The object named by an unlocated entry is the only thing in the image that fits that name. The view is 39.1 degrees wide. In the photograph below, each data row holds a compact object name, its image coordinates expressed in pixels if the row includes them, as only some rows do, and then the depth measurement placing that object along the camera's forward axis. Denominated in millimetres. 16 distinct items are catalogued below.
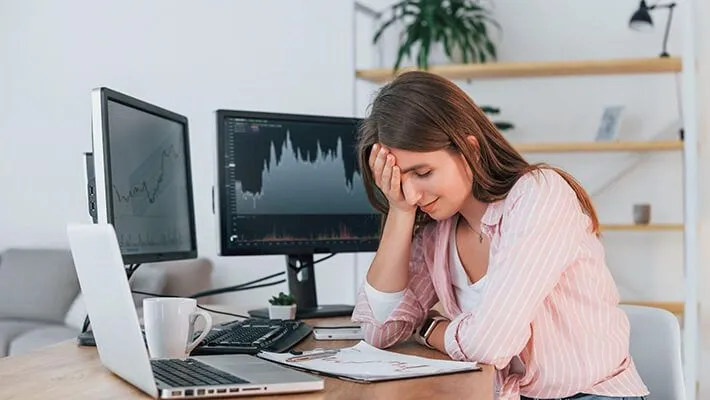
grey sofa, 4148
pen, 1465
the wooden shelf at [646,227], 3756
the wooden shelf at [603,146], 3742
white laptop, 1133
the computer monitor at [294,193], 2271
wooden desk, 1207
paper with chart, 1336
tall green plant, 3949
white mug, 1448
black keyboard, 1562
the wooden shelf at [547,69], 3775
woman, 1491
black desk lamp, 3668
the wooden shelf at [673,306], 3781
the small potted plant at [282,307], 2154
